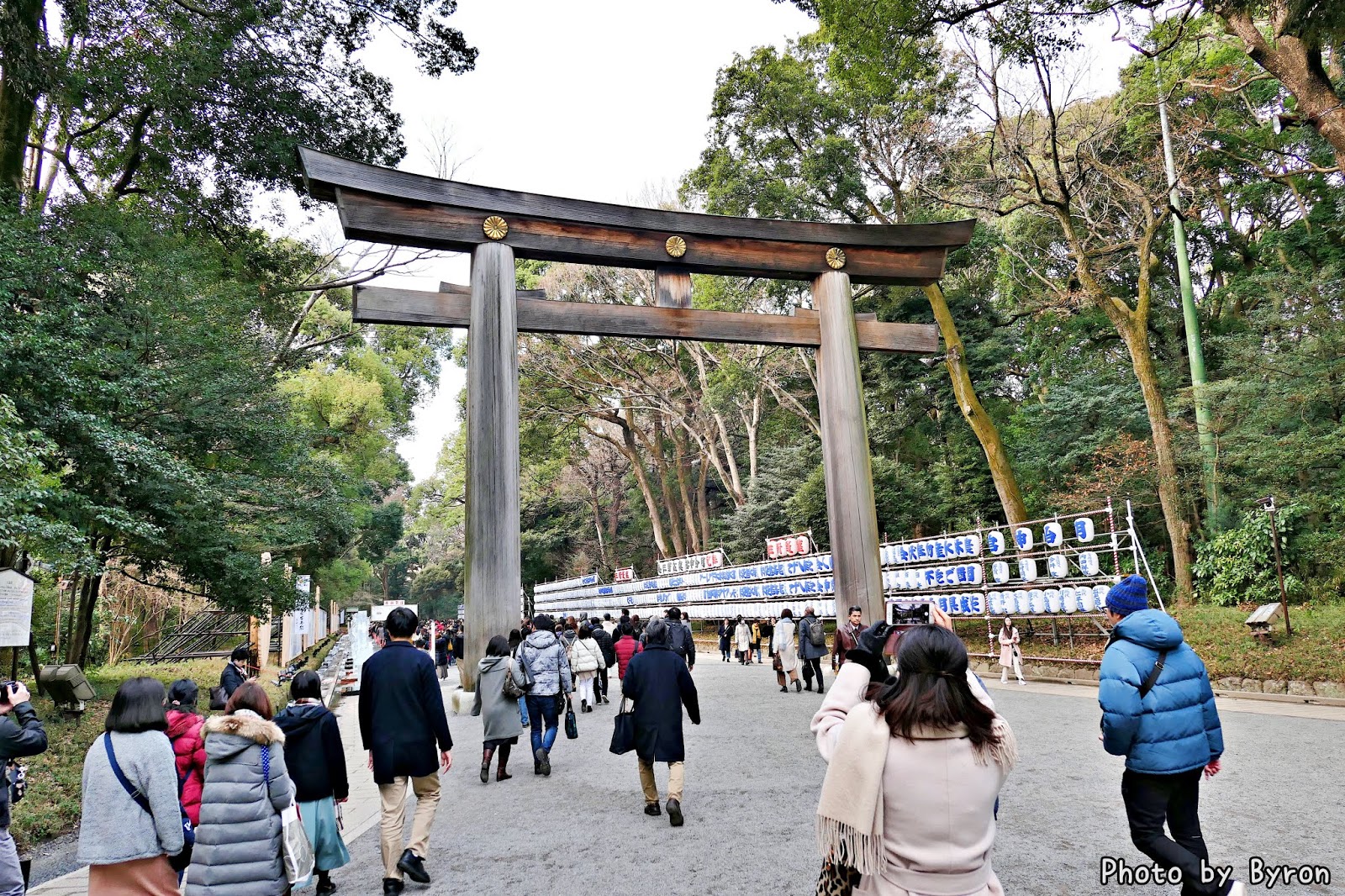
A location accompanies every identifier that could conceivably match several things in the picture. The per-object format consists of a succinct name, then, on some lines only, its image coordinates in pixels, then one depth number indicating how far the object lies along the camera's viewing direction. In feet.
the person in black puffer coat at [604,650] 43.96
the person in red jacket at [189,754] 12.28
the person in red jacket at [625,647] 40.11
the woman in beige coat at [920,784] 6.87
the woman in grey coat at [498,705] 23.03
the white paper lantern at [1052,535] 43.34
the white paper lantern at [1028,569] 46.16
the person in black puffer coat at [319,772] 13.76
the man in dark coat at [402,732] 14.40
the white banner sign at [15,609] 25.48
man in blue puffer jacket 10.82
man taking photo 11.73
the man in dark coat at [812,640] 39.86
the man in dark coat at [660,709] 17.61
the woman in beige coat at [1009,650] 44.60
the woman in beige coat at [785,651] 41.88
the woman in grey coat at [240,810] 10.94
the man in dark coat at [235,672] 21.86
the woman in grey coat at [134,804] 10.46
